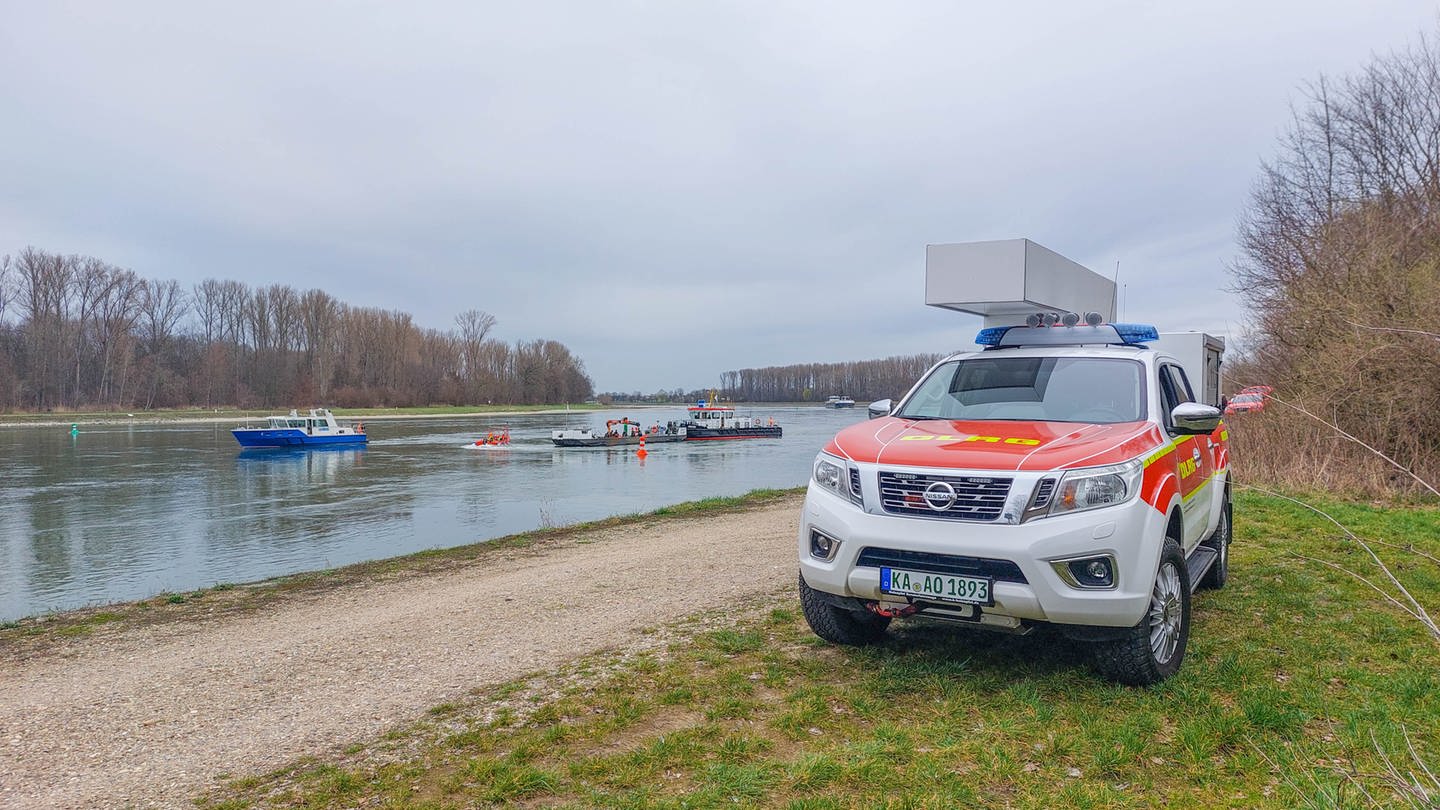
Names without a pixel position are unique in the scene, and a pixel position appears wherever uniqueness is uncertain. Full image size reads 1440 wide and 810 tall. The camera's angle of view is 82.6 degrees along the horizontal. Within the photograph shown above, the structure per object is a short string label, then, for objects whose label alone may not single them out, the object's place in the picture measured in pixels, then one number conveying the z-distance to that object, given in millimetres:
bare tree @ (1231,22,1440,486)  13648
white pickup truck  4121
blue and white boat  49312
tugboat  65125
